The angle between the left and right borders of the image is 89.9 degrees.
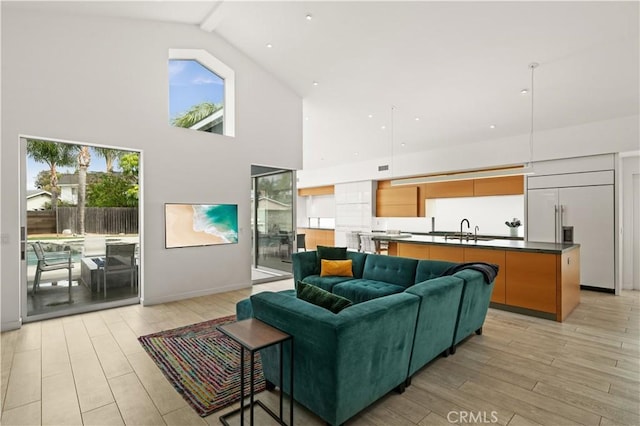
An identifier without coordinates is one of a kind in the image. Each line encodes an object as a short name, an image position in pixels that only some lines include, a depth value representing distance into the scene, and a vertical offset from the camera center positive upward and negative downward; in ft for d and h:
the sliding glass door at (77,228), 13.33 -0.70
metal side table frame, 6.16 -2.56
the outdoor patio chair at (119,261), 15.38 -2.42
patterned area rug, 7.95 -4.55
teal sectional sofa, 6.27 -2.94
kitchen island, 13.39 -2.78
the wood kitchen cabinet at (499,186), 22.25 +1.69
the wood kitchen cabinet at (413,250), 17.71 -2.31
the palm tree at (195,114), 17.83 +5.64
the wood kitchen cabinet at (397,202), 28.22 +0.75
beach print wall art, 16.52 -0.71
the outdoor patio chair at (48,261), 13.44 -2.12
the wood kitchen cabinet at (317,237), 35.19 -2.99
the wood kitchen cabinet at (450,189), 24.82 +1.66
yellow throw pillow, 15.34 -2.79
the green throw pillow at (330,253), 16.12 -2.17
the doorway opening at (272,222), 22.11 -0.81
